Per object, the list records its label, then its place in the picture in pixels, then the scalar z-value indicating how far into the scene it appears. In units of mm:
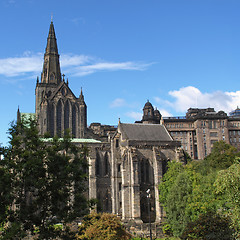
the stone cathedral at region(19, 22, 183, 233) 63469
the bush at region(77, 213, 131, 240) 38250
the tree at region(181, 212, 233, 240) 31094
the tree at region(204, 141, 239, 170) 78519
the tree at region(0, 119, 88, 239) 27375
